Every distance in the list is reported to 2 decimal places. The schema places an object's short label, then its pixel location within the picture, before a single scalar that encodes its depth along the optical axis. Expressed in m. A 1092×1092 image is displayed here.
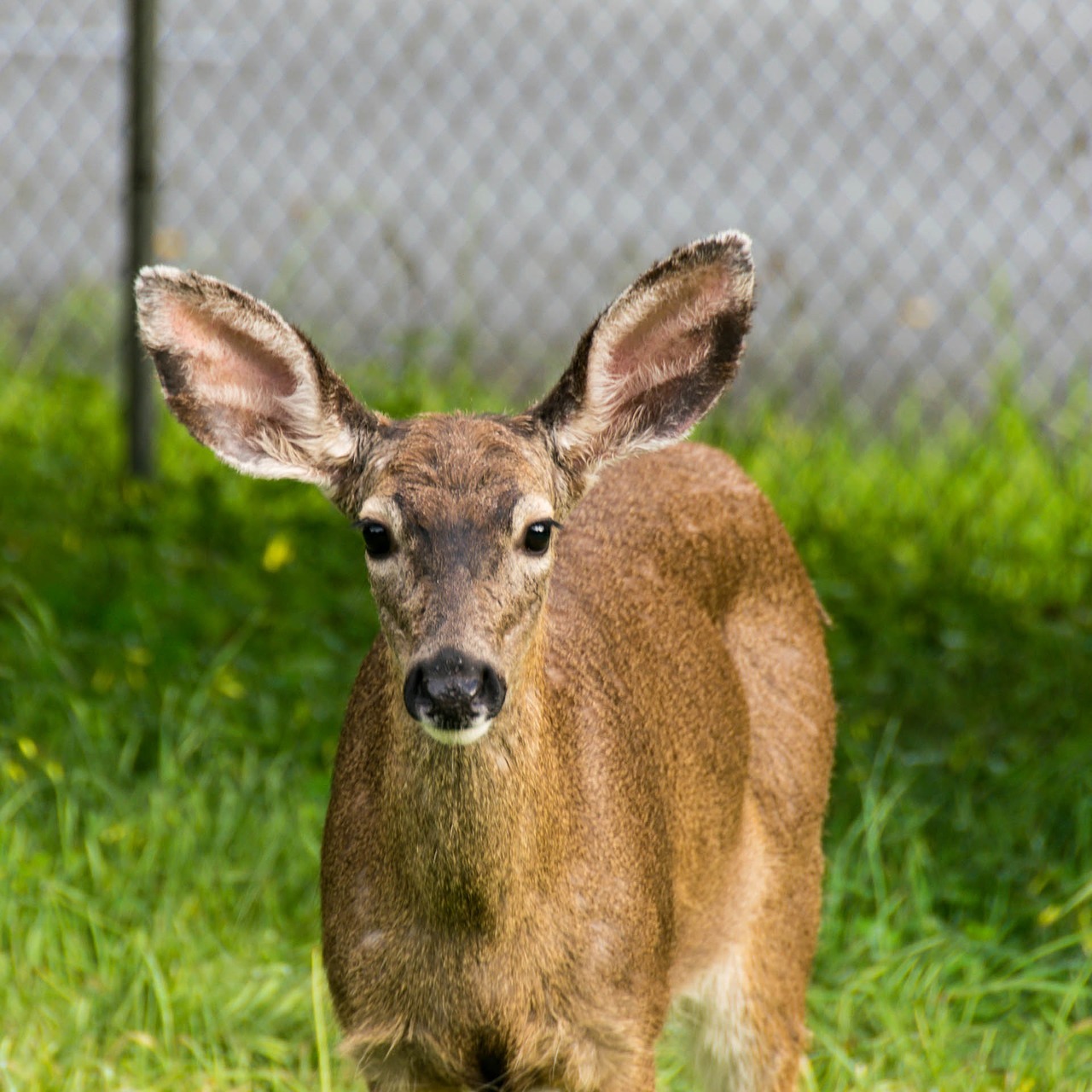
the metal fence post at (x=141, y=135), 13.38
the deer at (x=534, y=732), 6.11
